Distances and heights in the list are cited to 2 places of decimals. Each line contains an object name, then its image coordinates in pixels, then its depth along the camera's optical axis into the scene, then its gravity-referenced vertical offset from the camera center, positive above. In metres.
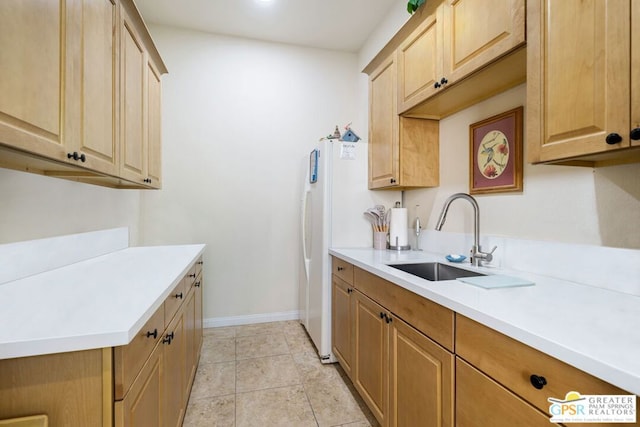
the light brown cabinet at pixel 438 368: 0.73 -0.53
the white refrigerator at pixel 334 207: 2.34 +0.04
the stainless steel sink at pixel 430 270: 1.72 -0.35
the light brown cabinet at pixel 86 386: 0.69 -0.44
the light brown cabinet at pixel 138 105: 1.63 +0.70
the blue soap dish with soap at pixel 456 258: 1.68 -0.26
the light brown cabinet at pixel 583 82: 0.84 +0.43
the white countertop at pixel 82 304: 0.70 -0.30
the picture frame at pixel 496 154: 1.53 +0.34
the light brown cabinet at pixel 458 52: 1.24 +0.81
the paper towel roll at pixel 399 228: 2.24 -0.12
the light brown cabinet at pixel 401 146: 2.09 +0.49
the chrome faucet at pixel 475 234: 1.60 -0.12
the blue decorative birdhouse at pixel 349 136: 2.47 +0.65
